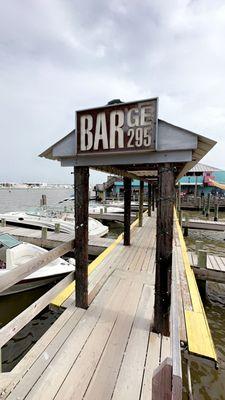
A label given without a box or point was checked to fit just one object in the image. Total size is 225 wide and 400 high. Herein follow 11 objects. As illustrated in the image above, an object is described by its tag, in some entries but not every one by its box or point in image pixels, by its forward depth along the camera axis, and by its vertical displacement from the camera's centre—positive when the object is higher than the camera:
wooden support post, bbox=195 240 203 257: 8.15 -1.82
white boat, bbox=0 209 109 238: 13.63 -1.89
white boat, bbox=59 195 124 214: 21.45 -1.55
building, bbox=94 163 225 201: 33.25 +1.73
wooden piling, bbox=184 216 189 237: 16.44 -2.36
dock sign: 3.19 +1.00
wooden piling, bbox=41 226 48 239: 11.39 -2.02
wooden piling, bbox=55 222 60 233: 13.05 -2.01
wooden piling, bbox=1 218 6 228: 15.07 -2.03
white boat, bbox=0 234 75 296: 6.75 -2.25
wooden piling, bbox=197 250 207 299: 7.23 -2.10
